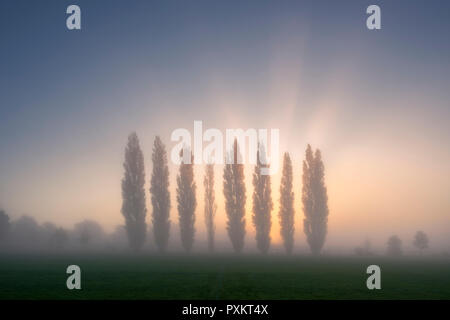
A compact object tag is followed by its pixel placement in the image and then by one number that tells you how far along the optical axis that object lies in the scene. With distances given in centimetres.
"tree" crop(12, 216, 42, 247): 11134
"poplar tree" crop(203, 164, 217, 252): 5698
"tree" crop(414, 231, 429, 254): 9769
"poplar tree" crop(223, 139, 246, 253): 5209
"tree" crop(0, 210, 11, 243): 9356
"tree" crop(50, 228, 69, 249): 8806
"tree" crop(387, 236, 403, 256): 8826
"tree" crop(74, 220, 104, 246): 8444
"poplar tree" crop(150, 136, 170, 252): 5050
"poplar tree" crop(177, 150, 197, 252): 5225
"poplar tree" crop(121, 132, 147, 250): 4922
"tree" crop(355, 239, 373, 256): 7491
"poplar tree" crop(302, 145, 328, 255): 5394
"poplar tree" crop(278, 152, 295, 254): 5431
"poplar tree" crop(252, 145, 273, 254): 5241
